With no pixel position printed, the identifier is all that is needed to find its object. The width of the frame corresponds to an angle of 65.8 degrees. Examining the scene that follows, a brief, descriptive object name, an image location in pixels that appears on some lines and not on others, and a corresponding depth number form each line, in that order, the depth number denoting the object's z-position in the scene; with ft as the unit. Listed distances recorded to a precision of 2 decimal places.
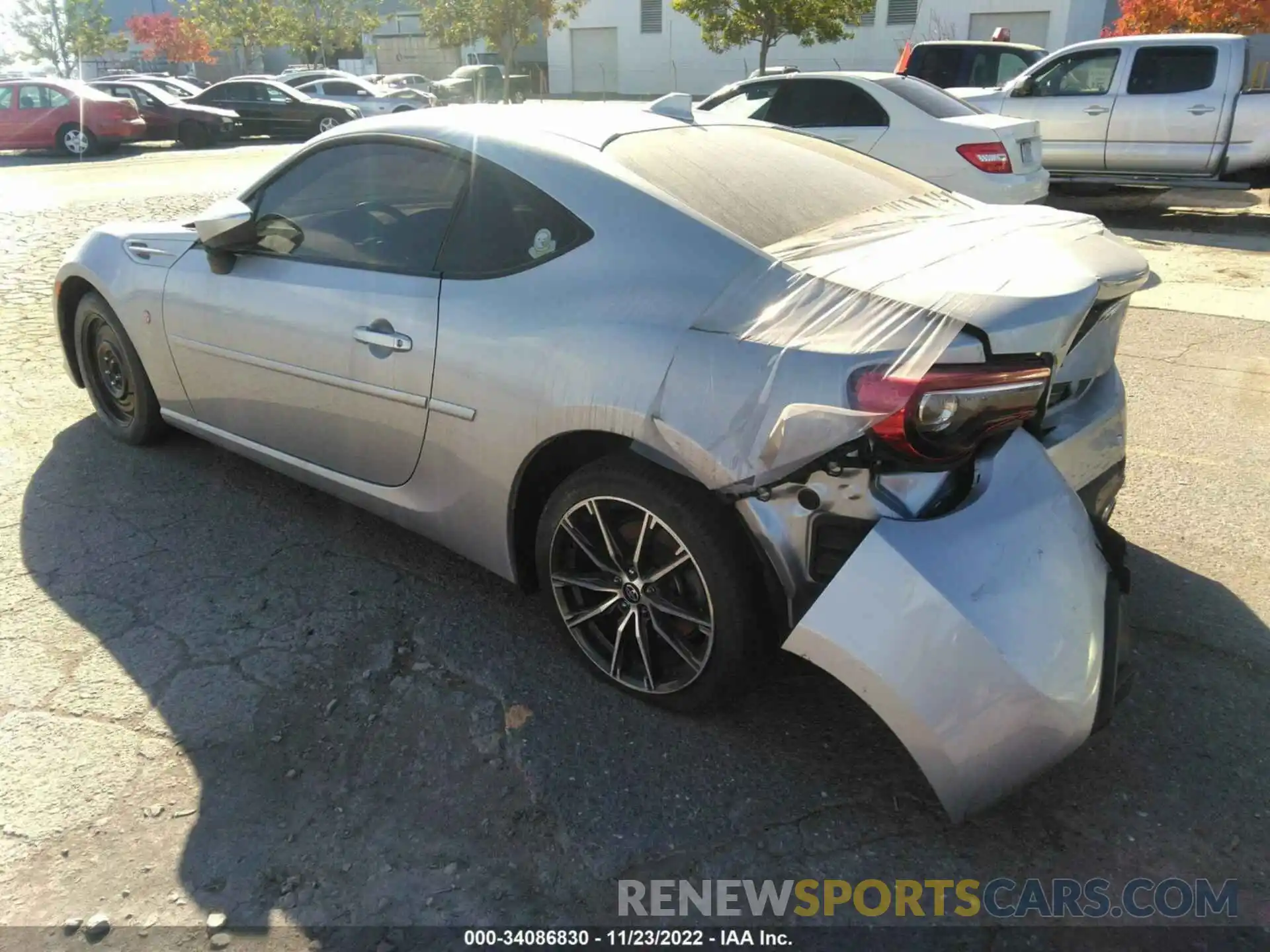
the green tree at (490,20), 122.72
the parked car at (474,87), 108.27
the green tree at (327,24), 163.53
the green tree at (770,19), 73.92
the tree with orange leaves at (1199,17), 54.45
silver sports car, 6.98
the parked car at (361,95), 76.48
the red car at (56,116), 59.72
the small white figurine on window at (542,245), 9.26
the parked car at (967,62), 47.47
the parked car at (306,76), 82.33
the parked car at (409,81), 111.48
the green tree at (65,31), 180.86
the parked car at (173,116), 68.64
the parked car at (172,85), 79.71
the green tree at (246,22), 153.17
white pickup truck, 34.42
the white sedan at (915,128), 28.02
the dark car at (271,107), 73.31
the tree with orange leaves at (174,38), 173.37
